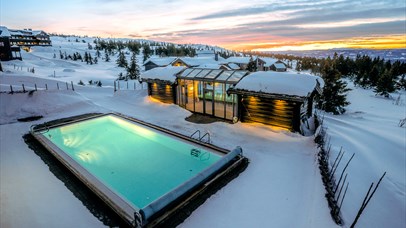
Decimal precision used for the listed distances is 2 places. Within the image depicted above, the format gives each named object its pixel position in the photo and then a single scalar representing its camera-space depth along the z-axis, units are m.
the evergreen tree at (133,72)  36.83
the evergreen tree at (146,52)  65.32
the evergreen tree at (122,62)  48.75
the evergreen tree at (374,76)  38.75
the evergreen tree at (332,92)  19.70
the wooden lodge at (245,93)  11.42
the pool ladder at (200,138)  10.80
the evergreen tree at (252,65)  42.28
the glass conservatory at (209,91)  13.70
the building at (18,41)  37.66
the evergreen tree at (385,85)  30.88
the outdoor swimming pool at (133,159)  6.80
